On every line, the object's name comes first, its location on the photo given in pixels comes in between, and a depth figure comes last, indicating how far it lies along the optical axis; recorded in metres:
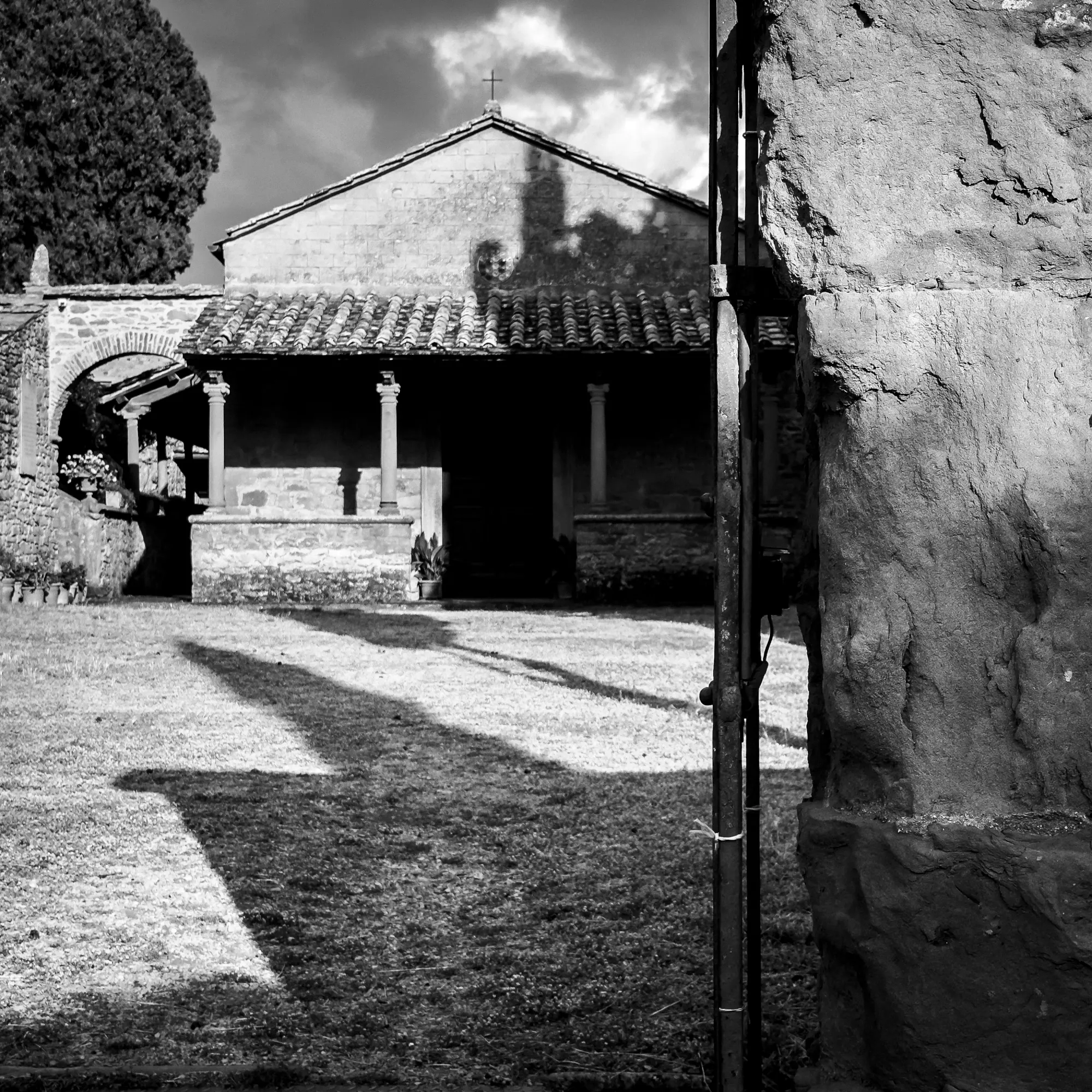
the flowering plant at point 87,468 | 18.69
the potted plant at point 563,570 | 17.16
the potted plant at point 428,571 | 16.98
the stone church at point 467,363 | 17.55
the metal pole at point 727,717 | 1.99
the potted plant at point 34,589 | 14.55
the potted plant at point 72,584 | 15.34
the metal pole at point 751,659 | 2.07
